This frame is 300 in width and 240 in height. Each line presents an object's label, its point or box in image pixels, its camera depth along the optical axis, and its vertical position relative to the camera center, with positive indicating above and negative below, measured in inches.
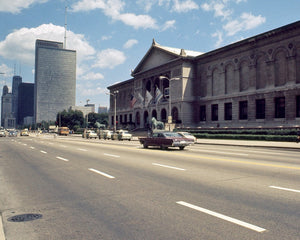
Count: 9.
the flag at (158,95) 2456.9 +288.1
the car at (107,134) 2117.9 -35.8
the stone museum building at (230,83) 1764.3 +352.9
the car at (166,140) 897.5 -34.3
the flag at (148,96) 2731.3 +310.8
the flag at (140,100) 3000.2 +305.9
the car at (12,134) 3034.0 -57.0
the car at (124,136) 1834.0 -42.2
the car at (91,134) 2365.9 -41.0
